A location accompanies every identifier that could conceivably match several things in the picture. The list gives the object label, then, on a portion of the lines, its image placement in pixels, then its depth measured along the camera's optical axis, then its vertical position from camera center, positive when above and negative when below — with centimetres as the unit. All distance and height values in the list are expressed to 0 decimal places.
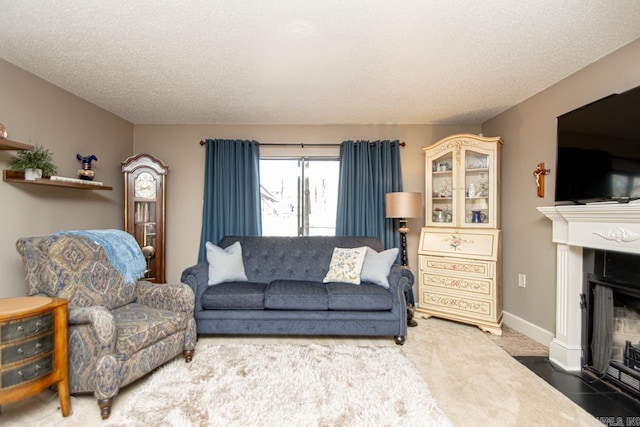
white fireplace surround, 203 -30
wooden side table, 151 -75
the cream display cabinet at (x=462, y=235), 315 -26
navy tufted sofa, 276 -93
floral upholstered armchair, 180 -72
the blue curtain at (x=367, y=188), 383 +32
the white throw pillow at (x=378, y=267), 295 -56
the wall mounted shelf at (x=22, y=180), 233 +25
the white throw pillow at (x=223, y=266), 298 -57
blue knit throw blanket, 238 -34
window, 404 +27
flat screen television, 187 +45
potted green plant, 238 +38
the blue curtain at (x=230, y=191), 381 +27
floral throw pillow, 304 -57
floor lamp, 340 +7
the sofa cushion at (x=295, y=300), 278 -84
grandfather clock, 350 +5
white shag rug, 173 -123
